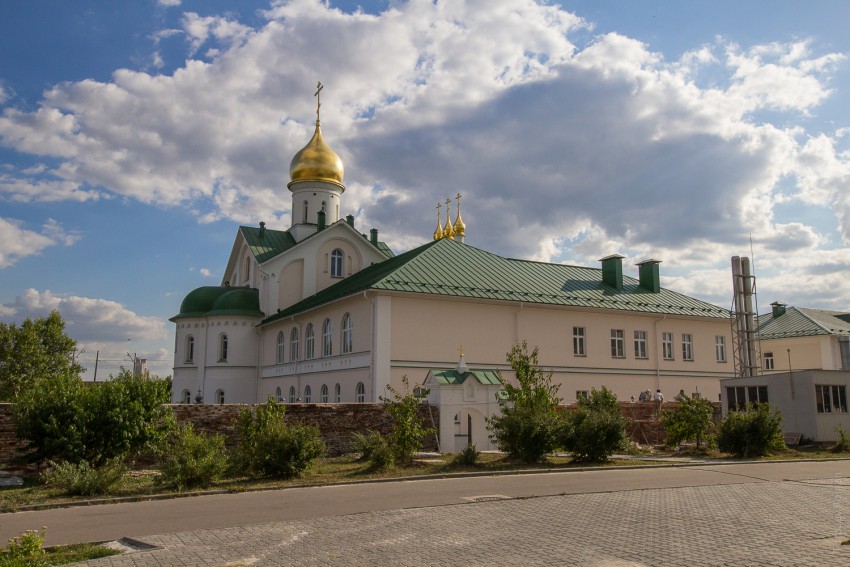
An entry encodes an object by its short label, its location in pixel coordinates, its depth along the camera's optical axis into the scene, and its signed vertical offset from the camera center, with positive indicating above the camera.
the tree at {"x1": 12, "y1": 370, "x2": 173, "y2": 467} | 15.69 -0.09
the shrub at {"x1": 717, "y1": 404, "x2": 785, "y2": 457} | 20.80 -0.51
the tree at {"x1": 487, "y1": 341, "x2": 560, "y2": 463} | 18.61 -0.22
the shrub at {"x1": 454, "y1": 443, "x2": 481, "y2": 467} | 17.98 -0.99
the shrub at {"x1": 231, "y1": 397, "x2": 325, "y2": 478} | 15.95 -0.74
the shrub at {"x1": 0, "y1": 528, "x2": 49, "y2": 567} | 6.89 -1.26
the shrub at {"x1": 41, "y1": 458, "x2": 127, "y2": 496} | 13.70 -1.17
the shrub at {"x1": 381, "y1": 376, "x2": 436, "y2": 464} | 18.27 -0.39
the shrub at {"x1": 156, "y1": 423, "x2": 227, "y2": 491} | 14.48 -0.95
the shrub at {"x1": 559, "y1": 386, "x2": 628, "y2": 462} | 18.94 -0.51
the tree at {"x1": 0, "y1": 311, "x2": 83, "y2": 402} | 46.84 +3.93
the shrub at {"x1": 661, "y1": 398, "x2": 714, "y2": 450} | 22.23 -0.19
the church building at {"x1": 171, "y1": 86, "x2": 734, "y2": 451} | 29.56 +4.20
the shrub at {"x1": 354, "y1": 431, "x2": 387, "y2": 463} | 17.72 -0.72
